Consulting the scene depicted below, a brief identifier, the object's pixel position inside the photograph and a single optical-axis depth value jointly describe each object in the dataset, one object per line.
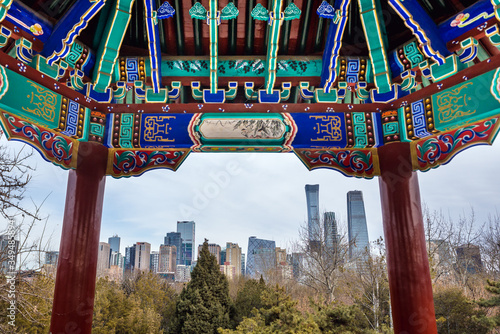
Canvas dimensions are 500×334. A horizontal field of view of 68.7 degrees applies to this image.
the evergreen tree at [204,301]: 13.27
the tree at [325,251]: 14.52
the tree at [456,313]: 10.69
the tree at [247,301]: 14.63
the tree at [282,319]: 6.19
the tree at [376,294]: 12.07
